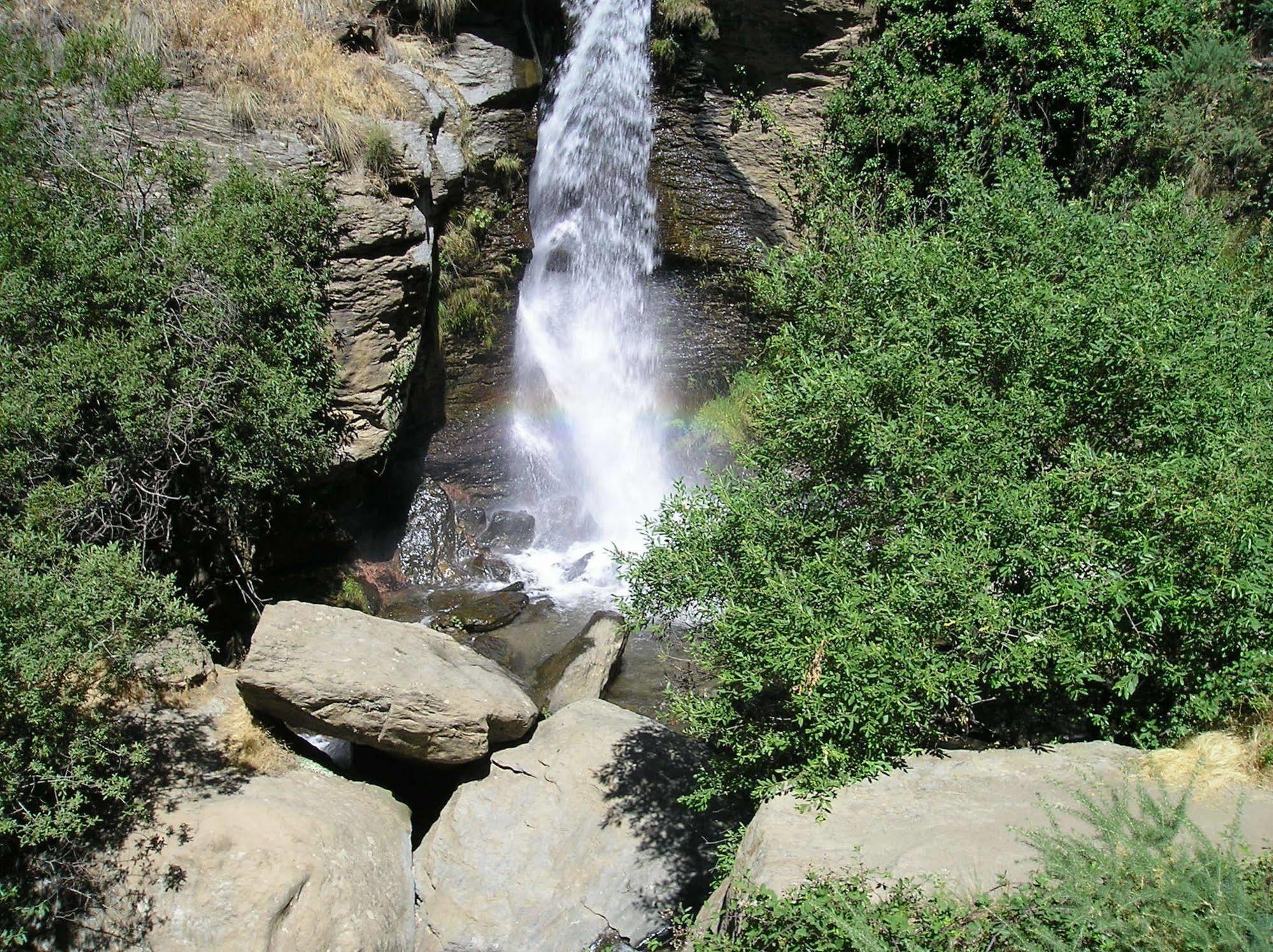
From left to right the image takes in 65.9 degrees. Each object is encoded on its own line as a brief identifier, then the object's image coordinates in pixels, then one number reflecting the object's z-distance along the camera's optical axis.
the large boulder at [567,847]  6.96
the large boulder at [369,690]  7.48
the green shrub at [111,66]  9.43
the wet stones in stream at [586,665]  9.61
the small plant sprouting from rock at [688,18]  12.82
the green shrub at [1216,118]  11.25
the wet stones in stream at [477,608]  10.83
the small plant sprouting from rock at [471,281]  12.37
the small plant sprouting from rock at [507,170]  12.62
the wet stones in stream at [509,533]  12.46
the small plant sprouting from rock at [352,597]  10.72
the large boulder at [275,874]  6.28
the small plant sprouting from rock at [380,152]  10.33
